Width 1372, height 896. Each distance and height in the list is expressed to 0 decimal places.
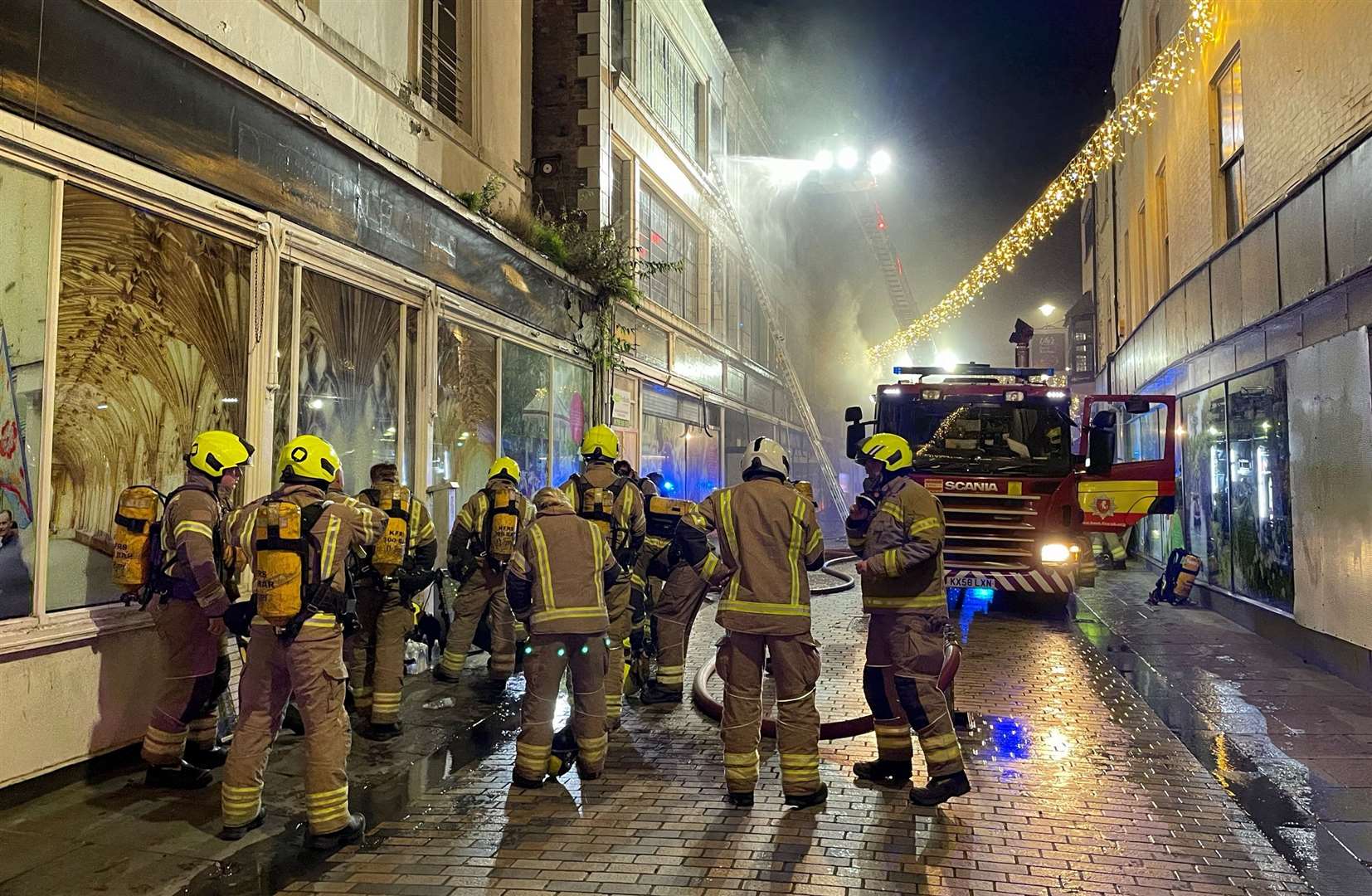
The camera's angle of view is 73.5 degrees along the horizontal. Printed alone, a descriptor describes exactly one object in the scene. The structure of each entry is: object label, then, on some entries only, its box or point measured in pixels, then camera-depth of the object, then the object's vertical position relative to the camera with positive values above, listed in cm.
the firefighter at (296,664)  416 -77
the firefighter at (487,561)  703 -51
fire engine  999 +10
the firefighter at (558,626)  501 -73
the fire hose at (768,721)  572 -146
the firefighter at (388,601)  600 -72
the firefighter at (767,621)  467 -66
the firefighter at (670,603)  687 -83
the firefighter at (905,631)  472 -75
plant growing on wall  1110 +288
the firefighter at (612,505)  646 -8
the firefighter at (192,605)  471 -57
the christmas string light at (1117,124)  1188 +505
